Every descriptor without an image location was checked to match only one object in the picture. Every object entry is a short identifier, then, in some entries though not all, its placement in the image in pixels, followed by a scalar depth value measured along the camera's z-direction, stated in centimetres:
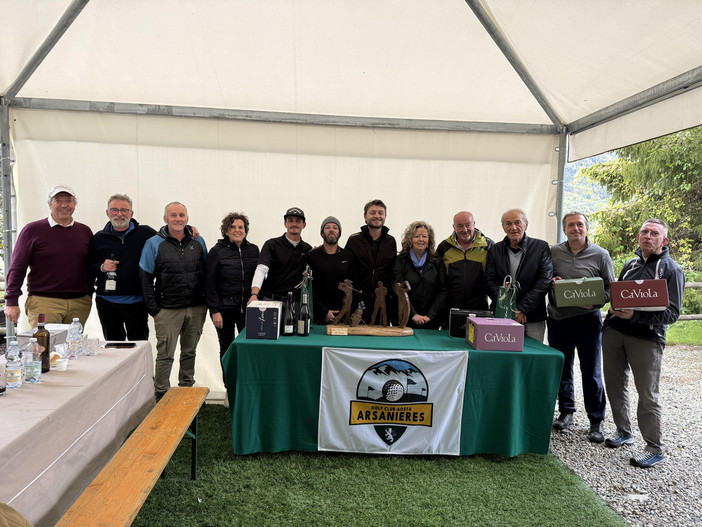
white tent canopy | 307
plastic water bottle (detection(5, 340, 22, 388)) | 186
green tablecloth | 275
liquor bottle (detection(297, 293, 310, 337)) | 294
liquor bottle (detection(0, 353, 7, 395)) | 180
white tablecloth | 148
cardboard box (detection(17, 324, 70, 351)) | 209
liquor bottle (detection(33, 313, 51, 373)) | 208
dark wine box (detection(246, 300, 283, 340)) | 276
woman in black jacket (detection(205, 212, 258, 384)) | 338
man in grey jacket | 319
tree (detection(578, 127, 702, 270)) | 896
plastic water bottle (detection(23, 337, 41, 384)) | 193
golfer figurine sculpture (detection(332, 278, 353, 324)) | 303
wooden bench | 155
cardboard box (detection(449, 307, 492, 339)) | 306
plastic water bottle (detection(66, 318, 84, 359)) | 233
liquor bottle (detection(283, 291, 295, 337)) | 289
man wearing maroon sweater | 319
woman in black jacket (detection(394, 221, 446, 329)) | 331
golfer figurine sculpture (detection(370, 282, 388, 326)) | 311
